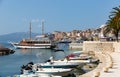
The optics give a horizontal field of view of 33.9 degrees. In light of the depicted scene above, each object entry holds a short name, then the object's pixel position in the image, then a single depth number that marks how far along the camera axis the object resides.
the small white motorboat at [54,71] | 19.07
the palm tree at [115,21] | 40.48
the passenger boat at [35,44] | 72.34
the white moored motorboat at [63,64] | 21.94
